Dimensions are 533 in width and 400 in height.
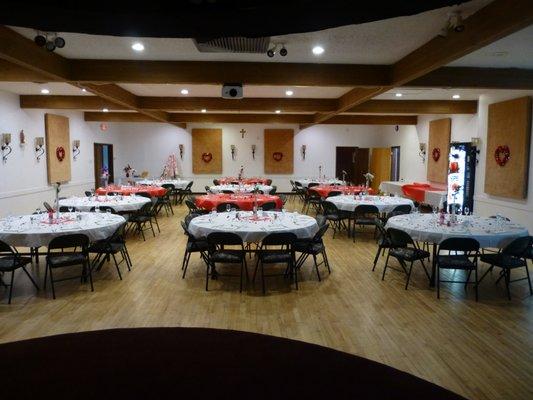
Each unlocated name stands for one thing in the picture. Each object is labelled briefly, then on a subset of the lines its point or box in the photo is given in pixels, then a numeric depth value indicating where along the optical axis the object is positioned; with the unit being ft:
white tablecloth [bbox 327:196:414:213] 27.89
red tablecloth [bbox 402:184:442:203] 40.07
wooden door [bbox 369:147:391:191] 55.98
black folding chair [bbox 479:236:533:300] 17.04
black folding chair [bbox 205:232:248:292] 17.19
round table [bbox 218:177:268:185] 47.85
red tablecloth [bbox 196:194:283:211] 27.89
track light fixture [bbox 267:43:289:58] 17.65
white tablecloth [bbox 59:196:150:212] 26.91
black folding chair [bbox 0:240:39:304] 16.27
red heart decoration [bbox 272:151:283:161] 59.98
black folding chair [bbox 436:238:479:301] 16.68
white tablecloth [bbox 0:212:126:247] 17.34
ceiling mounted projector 22.56
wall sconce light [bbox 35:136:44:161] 37.60
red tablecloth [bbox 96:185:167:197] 35.55
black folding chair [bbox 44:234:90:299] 16.81
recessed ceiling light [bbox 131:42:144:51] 18.46
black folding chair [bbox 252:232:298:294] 17.41
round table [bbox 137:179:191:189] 45.32
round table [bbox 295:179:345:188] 47.58
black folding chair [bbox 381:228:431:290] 17.90
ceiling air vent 13.67
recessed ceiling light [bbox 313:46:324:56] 18.76
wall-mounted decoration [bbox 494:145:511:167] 29.53
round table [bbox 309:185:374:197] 38.50
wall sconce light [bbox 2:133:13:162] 32.37
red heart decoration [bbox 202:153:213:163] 59.57
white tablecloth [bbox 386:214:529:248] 17.47
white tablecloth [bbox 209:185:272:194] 39.19
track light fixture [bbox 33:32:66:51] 16.03
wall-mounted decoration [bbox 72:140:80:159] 45.38
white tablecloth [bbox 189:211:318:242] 17.76
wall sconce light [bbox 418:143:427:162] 45.62
